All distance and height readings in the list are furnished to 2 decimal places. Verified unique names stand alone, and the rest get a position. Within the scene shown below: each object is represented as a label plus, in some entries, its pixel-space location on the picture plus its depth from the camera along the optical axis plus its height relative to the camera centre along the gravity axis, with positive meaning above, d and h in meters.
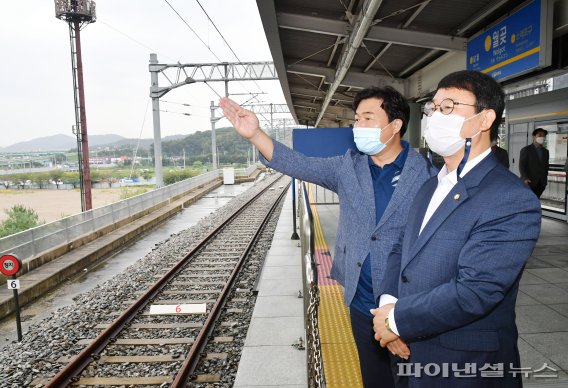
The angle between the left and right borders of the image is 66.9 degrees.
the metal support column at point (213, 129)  31.14 +1.97
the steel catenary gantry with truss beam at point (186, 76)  18.27 +3.79
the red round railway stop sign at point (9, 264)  6.38 -1.53
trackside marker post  6.37 -1.56
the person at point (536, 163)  7.34 -0.24
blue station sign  4.42 +1.23
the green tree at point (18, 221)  15.61 -2.39
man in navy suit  1.43 -0.37
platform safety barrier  2.19 -0.94
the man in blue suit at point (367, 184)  2.09 -0.16
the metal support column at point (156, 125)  18.28 +1.42
